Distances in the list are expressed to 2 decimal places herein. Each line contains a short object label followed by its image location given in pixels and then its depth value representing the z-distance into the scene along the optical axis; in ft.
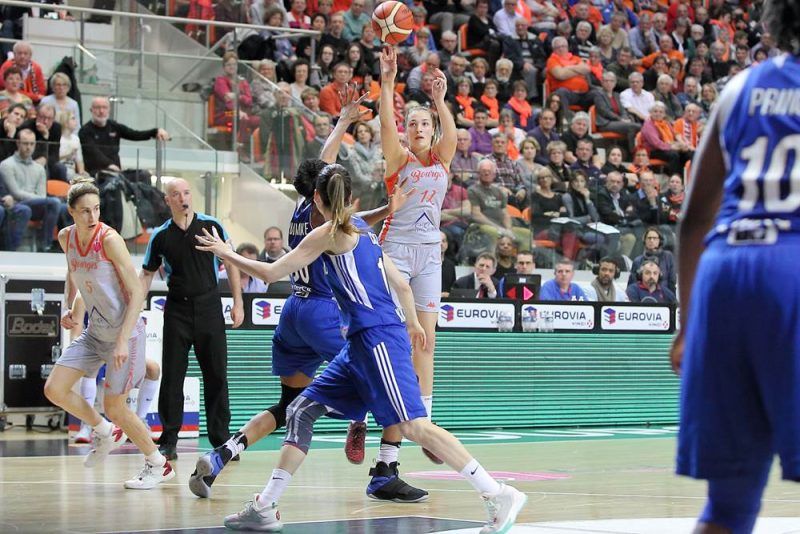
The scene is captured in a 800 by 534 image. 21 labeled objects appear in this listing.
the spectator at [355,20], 66.64
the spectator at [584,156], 63.62
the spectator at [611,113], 71.51
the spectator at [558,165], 53.83
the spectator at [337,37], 63.62
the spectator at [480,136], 61.98
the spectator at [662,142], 68.95
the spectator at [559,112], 69.82
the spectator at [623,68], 76.69
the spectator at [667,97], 75.56
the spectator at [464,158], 51.83
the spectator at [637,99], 74.13
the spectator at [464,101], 65.29
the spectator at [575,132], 67.08
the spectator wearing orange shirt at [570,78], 73.22
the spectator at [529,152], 58.88
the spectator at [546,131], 66.28
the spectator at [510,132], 63.62
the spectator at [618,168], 57.79
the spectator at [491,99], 67.36
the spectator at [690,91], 78.12
